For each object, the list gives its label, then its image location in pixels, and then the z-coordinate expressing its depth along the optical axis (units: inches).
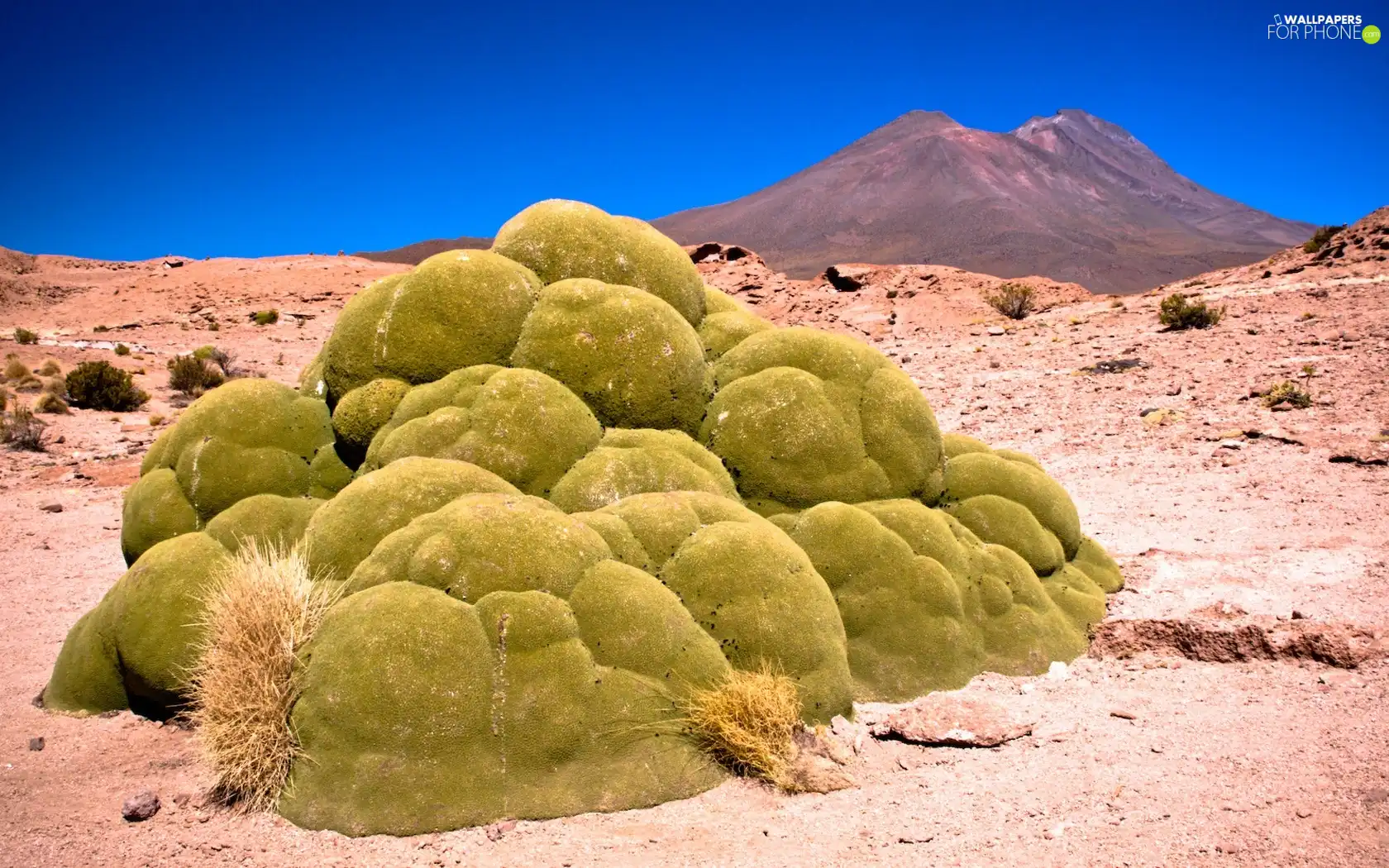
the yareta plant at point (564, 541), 199.6
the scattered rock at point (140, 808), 194.4
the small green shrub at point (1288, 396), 573.3
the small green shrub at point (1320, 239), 1011.6
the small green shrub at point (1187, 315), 797.9
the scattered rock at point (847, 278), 1299.2
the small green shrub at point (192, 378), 911.7
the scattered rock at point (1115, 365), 738.8
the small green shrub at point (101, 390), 815.1
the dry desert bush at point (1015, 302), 1062.4
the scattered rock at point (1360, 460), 463.5
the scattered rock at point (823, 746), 213.2
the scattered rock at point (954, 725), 223.6
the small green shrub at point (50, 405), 772.6
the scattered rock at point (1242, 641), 248.5
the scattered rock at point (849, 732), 221.5
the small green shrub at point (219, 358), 1018.7
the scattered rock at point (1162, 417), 599.8
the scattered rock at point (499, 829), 185.8
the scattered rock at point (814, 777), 200.8
